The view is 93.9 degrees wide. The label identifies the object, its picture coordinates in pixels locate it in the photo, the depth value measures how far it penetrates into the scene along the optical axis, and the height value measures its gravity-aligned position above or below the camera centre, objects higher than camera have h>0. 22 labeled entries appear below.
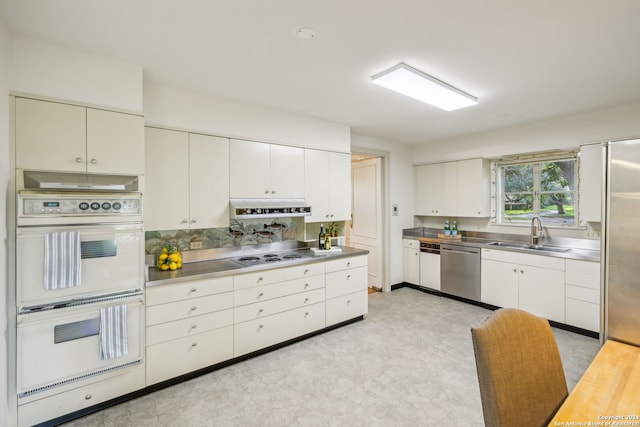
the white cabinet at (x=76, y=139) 1.96 +0.50
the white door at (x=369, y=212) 5.17 -0.04
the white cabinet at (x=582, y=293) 3.30 -0.94
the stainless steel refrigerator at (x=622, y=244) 1.56 -0.18
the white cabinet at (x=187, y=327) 2.42 -1.01
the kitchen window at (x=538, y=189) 4.05 +0.31
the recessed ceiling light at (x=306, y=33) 1.90 +1.15
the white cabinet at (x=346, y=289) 3.57 -0.98
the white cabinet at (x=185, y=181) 2.69 +0.28
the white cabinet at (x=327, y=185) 3.72 +0.33
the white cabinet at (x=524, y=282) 3.60 -0.93
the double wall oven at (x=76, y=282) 1.93 -0.50
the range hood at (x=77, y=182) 1.95 +0.19
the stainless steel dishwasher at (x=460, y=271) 4.38 -0.92
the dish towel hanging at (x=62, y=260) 1.95 -0.33
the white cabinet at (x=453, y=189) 4.68 +0.36
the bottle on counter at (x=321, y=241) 3.90 -0.40
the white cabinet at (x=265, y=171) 3.15 +0.44
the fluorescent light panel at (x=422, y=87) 2.44 +1.11
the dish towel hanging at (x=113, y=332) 2.14 -0.89
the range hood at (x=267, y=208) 3.05 +0.02
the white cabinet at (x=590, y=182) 3.41 +0.32
